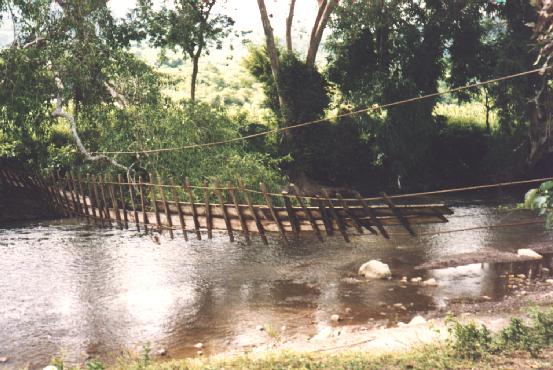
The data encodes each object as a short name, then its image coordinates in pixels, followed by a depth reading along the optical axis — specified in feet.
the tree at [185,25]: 53.47
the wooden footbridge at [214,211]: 20.06
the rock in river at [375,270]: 29.99
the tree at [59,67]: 34.27
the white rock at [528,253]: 32.50
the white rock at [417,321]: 21.30
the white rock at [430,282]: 28.45
